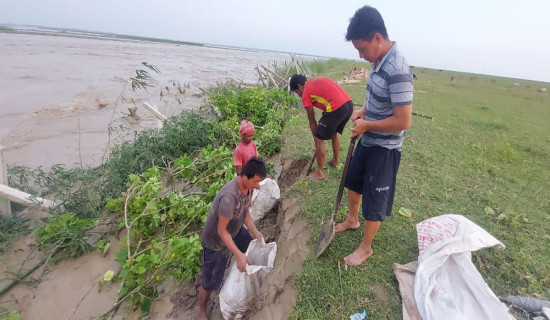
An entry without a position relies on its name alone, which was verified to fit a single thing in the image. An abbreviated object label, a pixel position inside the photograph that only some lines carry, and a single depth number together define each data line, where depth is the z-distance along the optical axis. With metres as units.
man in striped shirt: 1.77
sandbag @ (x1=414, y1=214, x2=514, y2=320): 1.78
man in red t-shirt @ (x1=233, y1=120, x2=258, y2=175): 3.28
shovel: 2.33
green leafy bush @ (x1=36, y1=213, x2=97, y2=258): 3.20
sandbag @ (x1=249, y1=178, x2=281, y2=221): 3.49
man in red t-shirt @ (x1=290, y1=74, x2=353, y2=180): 3.55
